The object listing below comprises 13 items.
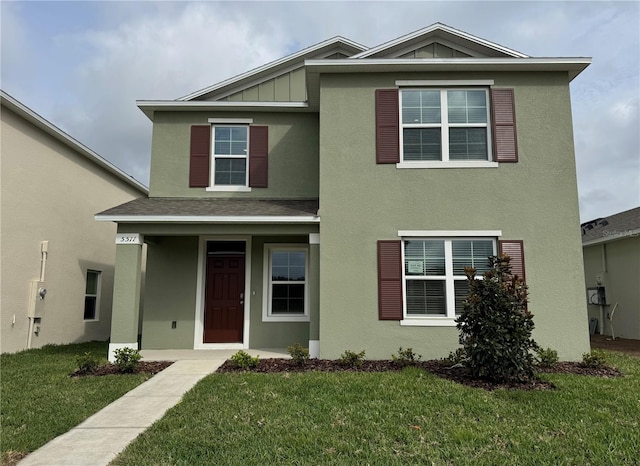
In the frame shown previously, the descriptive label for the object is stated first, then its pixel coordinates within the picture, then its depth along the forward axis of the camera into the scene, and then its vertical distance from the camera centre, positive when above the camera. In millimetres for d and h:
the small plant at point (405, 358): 7793 -1147
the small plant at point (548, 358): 7605 -1089
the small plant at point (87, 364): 7758 -1218
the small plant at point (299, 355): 7844 -1074
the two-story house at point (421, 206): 8422 +1771
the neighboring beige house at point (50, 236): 9914 +1478
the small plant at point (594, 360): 7652 -1125
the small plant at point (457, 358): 6979 -1020
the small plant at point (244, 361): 7652 -1148
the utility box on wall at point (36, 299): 10470 -126
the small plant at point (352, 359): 7808 -1153
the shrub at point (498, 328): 6344 -487
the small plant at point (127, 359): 7805 -1159
